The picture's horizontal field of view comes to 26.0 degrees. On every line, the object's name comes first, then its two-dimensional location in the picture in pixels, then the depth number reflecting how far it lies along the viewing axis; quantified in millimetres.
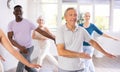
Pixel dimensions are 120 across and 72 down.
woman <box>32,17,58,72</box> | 5312
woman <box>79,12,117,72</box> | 4375
